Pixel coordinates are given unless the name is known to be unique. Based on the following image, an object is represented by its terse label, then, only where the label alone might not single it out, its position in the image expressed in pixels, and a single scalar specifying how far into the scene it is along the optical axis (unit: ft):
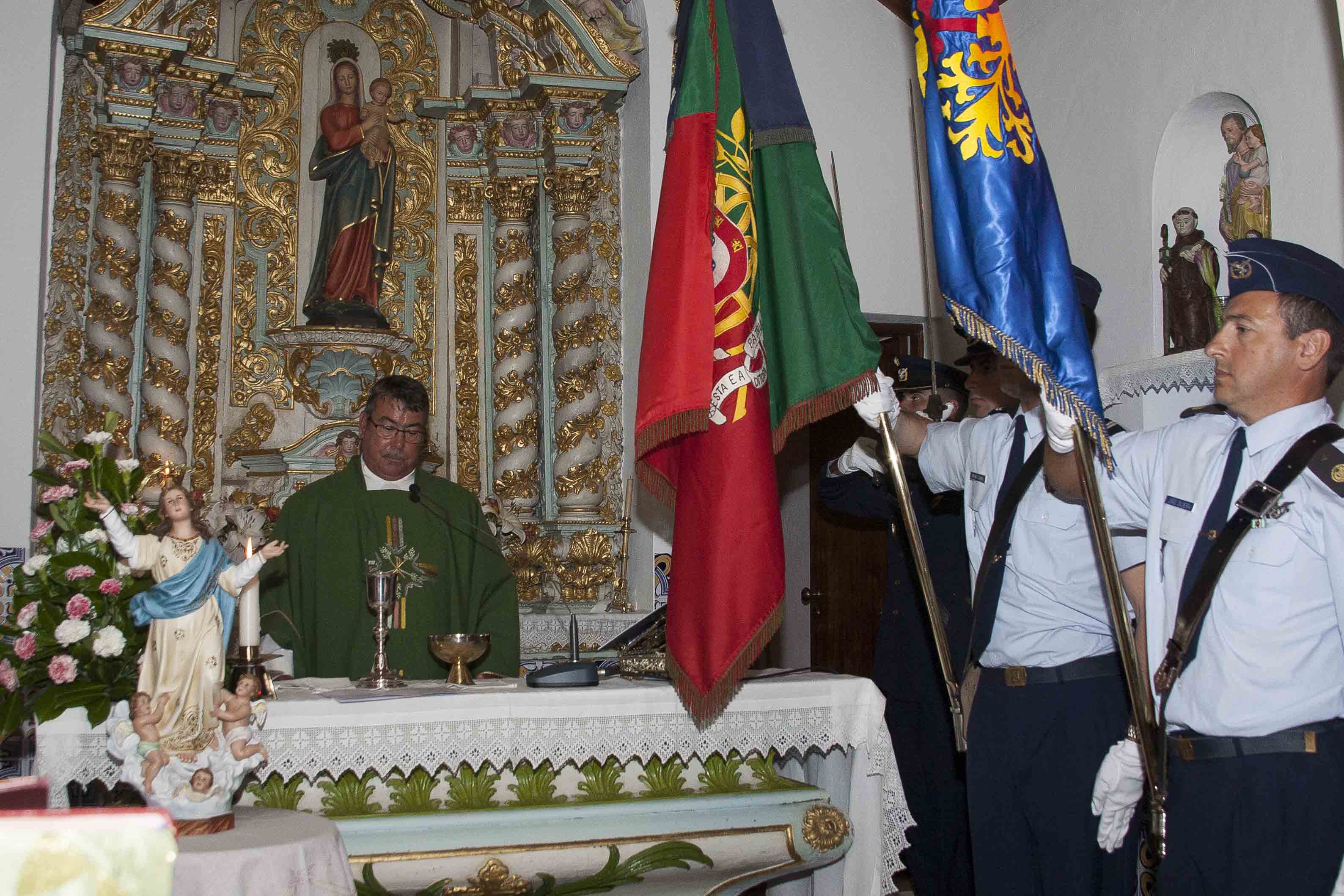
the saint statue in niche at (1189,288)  16.38
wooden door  21.94
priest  14.38
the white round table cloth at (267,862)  7.41
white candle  9.51
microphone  15.03
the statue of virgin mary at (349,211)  21.15
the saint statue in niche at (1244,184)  15.44
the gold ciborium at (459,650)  11.66
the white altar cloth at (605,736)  10.07
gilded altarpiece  19.01
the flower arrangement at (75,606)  9.25
